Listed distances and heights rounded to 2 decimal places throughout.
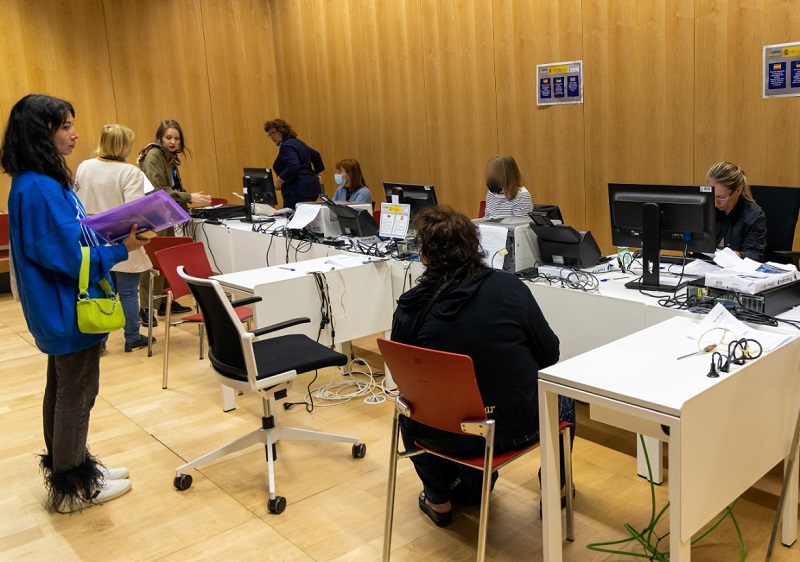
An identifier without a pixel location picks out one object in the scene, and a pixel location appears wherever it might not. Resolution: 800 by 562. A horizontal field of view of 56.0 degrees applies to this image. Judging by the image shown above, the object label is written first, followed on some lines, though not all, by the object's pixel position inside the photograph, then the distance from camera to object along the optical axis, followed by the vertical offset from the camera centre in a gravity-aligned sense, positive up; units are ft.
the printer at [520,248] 11.57 -1.70
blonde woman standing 15.72 -0.43
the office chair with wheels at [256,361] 9.22 -2.68
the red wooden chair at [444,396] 6.77 -2.35
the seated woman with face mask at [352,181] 20.17 -0.90
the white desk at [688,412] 6.20 -2.51
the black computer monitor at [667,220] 10.23 -1.25
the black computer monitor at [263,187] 19.69 -0.90
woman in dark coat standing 23.06 -0.47
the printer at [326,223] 15.78 -1.54
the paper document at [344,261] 13.19 -2.00
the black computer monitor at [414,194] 14.65 -0.99
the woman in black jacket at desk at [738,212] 11.92 -1.40
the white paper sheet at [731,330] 7.39 -2.08
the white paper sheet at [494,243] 11.53 -1.59
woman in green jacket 18.49 -0.08
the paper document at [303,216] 15.84 -1.39
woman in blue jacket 8.44 -0.91
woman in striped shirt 16.62 -1.07
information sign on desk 14.25 -1.43
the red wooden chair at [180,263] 13.87 -2.02
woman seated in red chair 7.39 -1.83
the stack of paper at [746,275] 8.61 -1.76
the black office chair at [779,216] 12.96 -1.62
